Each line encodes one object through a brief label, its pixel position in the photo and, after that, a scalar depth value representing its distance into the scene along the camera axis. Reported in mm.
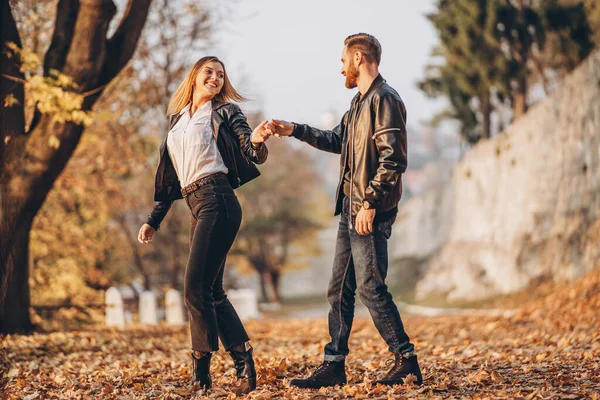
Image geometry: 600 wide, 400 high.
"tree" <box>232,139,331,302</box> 37875
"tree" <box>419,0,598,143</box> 21953
